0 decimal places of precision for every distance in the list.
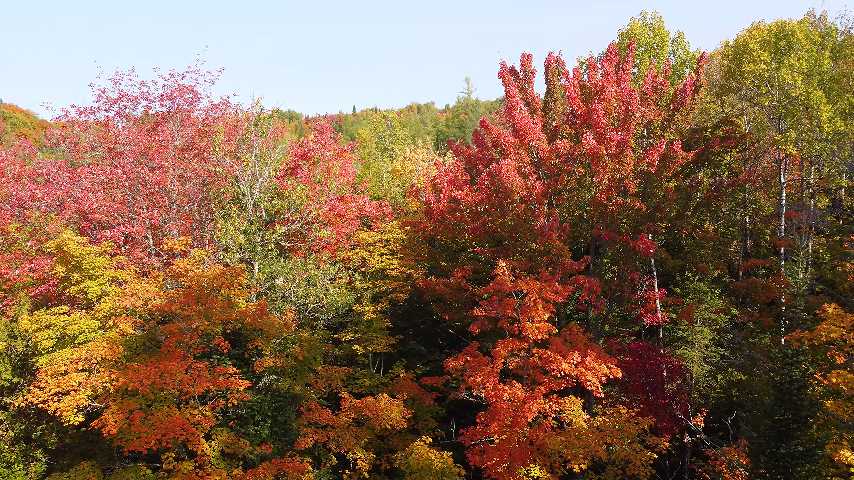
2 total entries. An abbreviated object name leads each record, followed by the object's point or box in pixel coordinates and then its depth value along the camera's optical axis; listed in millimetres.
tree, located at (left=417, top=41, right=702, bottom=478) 18172
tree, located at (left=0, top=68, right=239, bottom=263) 26625
